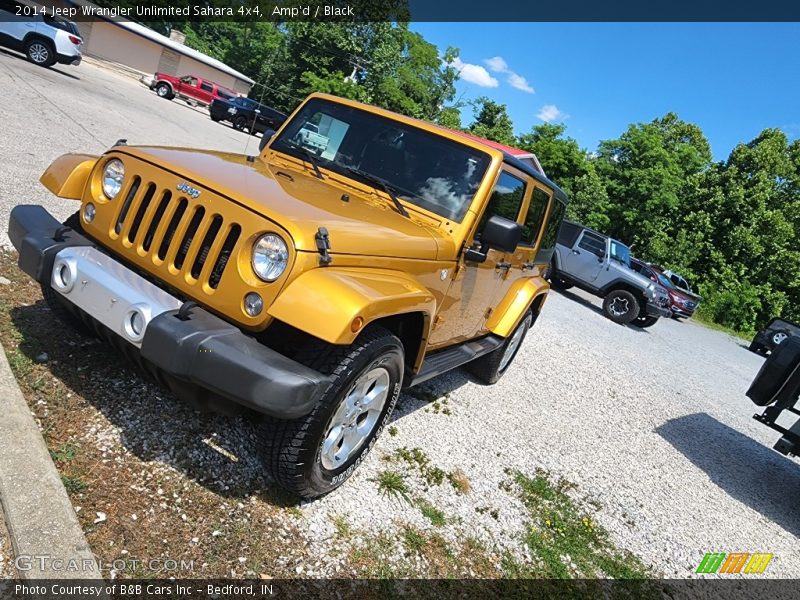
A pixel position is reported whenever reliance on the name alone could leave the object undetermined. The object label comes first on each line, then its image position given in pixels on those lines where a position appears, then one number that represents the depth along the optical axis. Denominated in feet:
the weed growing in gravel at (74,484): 8.13
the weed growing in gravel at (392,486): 10.96
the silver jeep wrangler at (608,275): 43.06
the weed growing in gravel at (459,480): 12.16
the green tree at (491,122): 132.87
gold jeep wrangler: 7.64
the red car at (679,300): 61.62
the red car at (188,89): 97.96
